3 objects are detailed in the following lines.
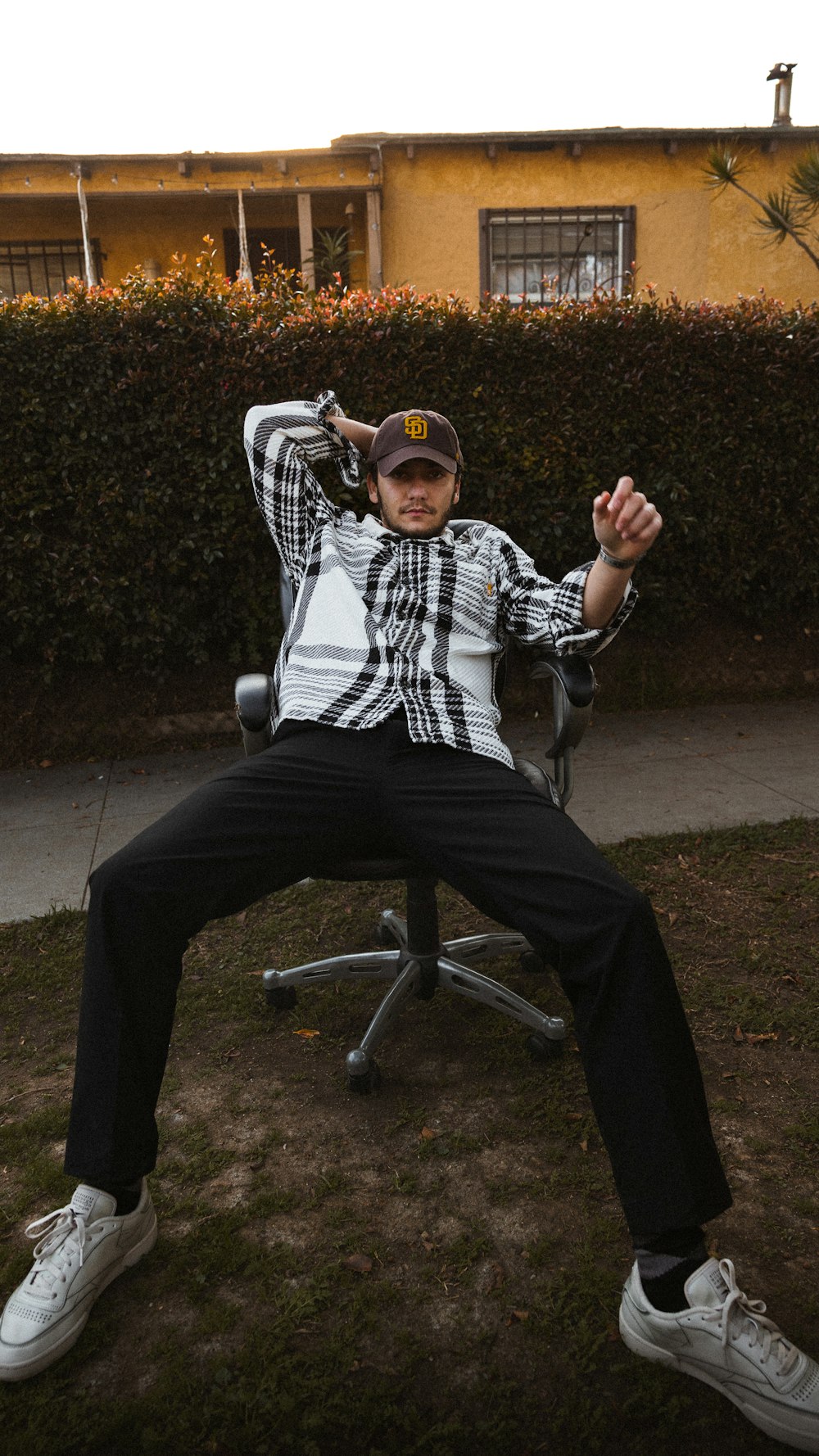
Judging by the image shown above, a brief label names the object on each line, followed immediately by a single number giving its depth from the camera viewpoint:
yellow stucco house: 9.52
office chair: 2.21
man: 1.54
